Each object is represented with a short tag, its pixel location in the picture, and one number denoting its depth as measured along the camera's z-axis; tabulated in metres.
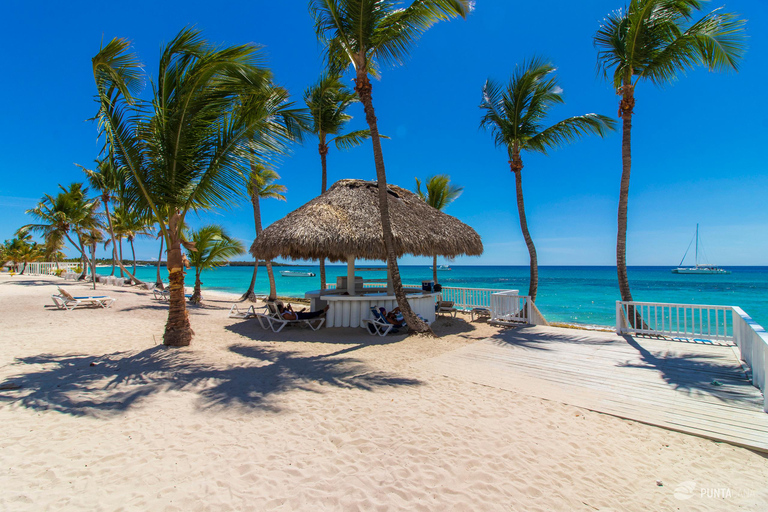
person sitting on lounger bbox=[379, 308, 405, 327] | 8.91
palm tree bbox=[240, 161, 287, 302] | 15.34
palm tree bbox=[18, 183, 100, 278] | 22.70
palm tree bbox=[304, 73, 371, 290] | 12.88
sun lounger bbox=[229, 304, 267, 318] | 11.27
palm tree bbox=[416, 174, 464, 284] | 16.72
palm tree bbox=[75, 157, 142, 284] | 19.54
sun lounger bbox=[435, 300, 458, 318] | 11.32
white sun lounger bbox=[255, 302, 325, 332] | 9.20
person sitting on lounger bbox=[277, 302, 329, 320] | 9.24
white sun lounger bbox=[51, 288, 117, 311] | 11.48
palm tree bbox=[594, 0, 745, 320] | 7.94
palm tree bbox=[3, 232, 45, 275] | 36.94
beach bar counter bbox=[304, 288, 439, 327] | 9.50
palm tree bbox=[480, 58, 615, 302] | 10.64
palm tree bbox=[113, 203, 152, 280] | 22.62
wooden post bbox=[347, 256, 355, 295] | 10.15
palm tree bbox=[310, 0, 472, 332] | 7.71
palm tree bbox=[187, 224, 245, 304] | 15.09
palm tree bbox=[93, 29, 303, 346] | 6.14
